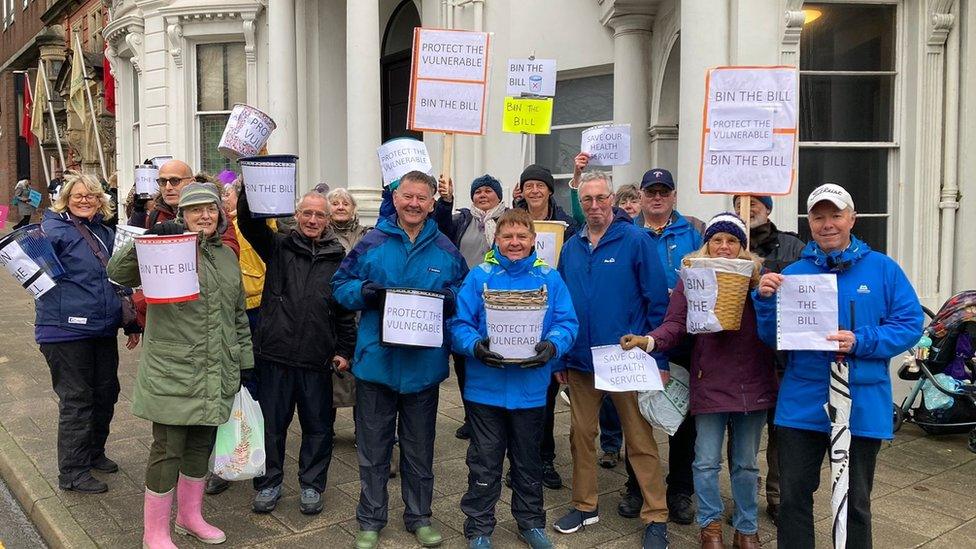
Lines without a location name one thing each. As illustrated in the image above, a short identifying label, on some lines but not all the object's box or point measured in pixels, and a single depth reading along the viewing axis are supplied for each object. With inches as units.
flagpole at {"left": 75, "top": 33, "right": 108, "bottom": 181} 706.7
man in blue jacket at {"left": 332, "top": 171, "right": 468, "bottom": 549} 169.0
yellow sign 275.4
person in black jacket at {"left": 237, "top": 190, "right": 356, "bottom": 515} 186.2
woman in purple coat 158.6
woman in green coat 157.6
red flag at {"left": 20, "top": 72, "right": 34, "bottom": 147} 930.1
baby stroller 240.4
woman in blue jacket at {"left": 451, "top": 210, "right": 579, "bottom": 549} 161.8
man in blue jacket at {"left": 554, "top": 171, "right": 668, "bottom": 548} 172.1
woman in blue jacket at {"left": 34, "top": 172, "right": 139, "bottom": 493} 196.2
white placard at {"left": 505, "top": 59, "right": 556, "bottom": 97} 284.5
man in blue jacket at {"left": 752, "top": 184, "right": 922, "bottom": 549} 137.4
